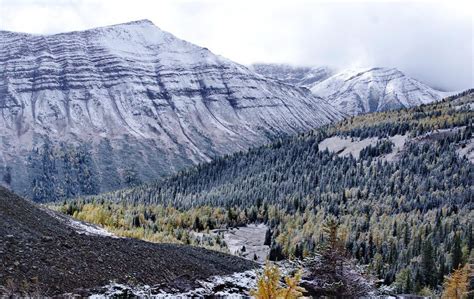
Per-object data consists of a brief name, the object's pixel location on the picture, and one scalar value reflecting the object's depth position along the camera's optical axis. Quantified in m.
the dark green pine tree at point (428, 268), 121.03
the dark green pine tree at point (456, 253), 123.90
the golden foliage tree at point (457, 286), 69.06
